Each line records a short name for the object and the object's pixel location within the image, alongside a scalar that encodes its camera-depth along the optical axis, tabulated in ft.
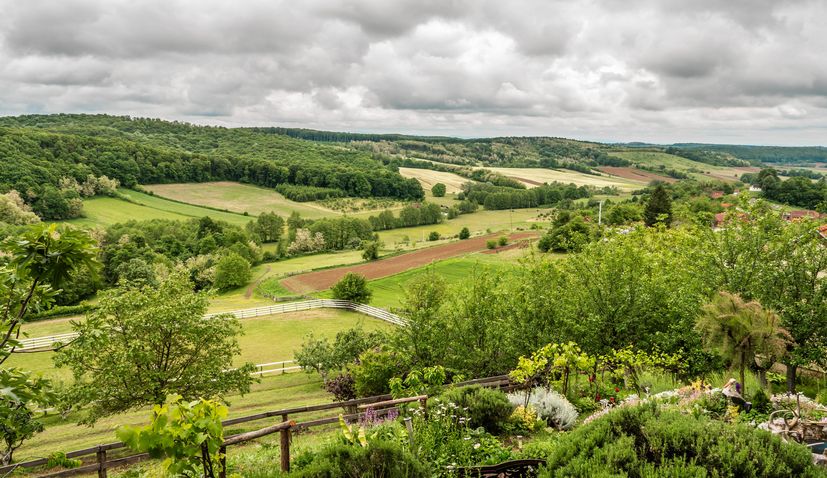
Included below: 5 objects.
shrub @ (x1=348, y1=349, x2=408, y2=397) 55.98
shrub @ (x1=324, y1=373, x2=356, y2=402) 60.18
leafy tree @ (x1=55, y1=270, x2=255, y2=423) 48.47
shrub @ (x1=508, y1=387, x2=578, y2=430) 32.27
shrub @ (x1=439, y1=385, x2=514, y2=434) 30.04
